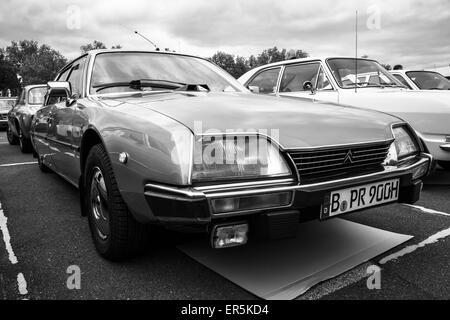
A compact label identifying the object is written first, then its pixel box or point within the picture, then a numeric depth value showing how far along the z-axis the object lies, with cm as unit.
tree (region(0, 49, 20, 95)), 5103
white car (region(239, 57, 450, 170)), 403
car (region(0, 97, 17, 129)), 1389
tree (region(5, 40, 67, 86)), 6675
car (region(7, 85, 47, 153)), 720
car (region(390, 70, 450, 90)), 639
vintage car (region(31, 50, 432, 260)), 170
